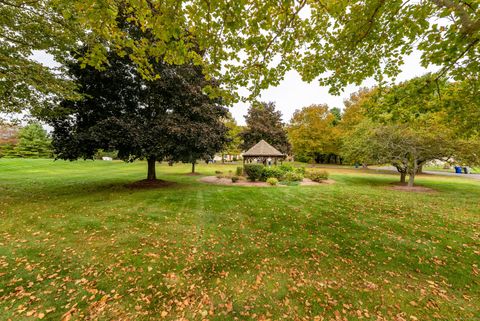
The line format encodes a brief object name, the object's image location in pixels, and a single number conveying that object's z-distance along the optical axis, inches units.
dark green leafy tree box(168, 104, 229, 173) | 497.0
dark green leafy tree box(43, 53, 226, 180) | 449.7
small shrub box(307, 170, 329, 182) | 824.3
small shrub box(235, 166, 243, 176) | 926.0
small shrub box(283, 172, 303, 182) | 789.4
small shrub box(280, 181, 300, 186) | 708.9
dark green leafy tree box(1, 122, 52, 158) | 1839.3
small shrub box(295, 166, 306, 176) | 912.9
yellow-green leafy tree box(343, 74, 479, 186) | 239.1
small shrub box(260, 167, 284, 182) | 789.9
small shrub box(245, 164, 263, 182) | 776.9
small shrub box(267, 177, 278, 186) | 698.8
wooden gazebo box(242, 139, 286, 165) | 1016.9
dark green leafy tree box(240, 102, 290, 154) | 1887.3
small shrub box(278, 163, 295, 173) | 893.7
